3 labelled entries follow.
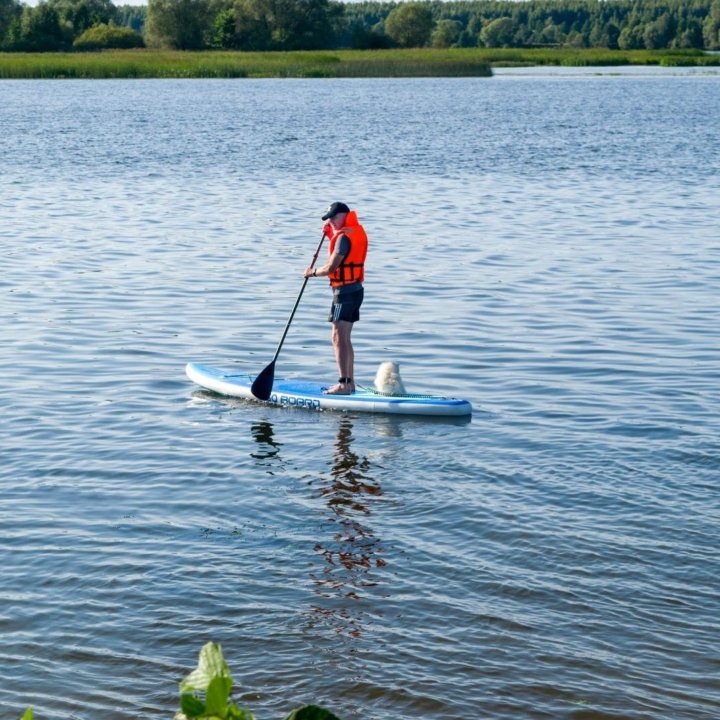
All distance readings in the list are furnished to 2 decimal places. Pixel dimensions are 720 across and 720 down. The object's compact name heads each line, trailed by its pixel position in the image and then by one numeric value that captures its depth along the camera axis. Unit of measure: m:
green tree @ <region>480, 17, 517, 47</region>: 197.00
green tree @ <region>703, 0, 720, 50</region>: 188.75
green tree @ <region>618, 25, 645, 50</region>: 186.75
